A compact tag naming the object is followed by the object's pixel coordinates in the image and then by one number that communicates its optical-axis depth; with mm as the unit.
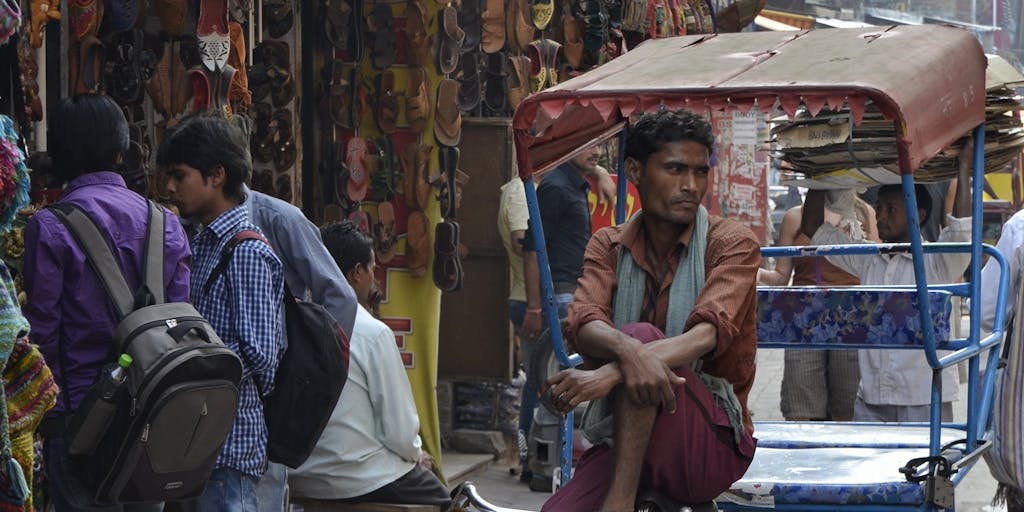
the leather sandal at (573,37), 9055
